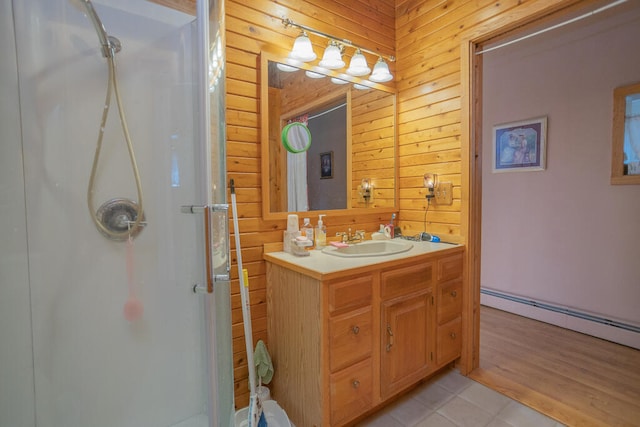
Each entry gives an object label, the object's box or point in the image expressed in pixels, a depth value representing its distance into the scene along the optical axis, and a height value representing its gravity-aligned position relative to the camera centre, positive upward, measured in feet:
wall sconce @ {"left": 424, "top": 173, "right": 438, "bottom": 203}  7.09 +0.37
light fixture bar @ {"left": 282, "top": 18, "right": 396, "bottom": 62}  5.99 +3.50
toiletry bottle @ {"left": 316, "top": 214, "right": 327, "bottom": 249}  6.25 -0.75
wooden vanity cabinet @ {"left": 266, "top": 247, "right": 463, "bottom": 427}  4.55 -2.29
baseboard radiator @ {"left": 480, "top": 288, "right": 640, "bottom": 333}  7.47 -3.19
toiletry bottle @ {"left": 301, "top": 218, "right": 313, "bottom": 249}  6.05 -0.60
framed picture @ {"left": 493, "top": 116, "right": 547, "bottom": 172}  8.84 +1.62
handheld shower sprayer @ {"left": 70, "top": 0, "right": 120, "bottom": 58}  3.77 +2.22
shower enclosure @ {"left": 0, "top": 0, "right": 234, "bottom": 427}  3.61 -0.26
